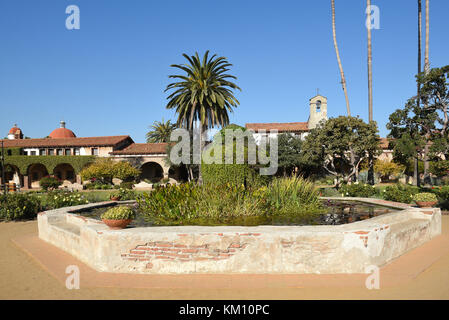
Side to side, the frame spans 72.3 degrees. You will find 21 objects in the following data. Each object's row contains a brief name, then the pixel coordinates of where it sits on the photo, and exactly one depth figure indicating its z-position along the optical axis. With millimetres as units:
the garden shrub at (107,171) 32562
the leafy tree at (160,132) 52406
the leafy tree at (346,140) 23047
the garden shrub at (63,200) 12320
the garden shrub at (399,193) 13102
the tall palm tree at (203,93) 23844
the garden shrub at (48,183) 31812
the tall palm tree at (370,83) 23734
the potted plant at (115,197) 12453
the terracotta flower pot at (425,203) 8352
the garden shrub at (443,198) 11719
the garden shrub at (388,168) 32188
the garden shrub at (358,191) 14852
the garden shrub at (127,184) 31781
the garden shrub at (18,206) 11102
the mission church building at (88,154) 36062
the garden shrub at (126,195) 13930
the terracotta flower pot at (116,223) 5547
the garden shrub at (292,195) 8602
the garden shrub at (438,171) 27697
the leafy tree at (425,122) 18766
